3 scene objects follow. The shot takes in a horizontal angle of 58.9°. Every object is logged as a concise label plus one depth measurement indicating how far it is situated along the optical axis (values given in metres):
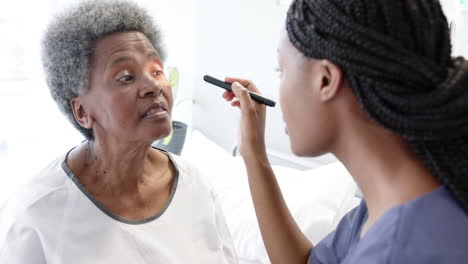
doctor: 0.54
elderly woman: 0.85
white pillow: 1.31
